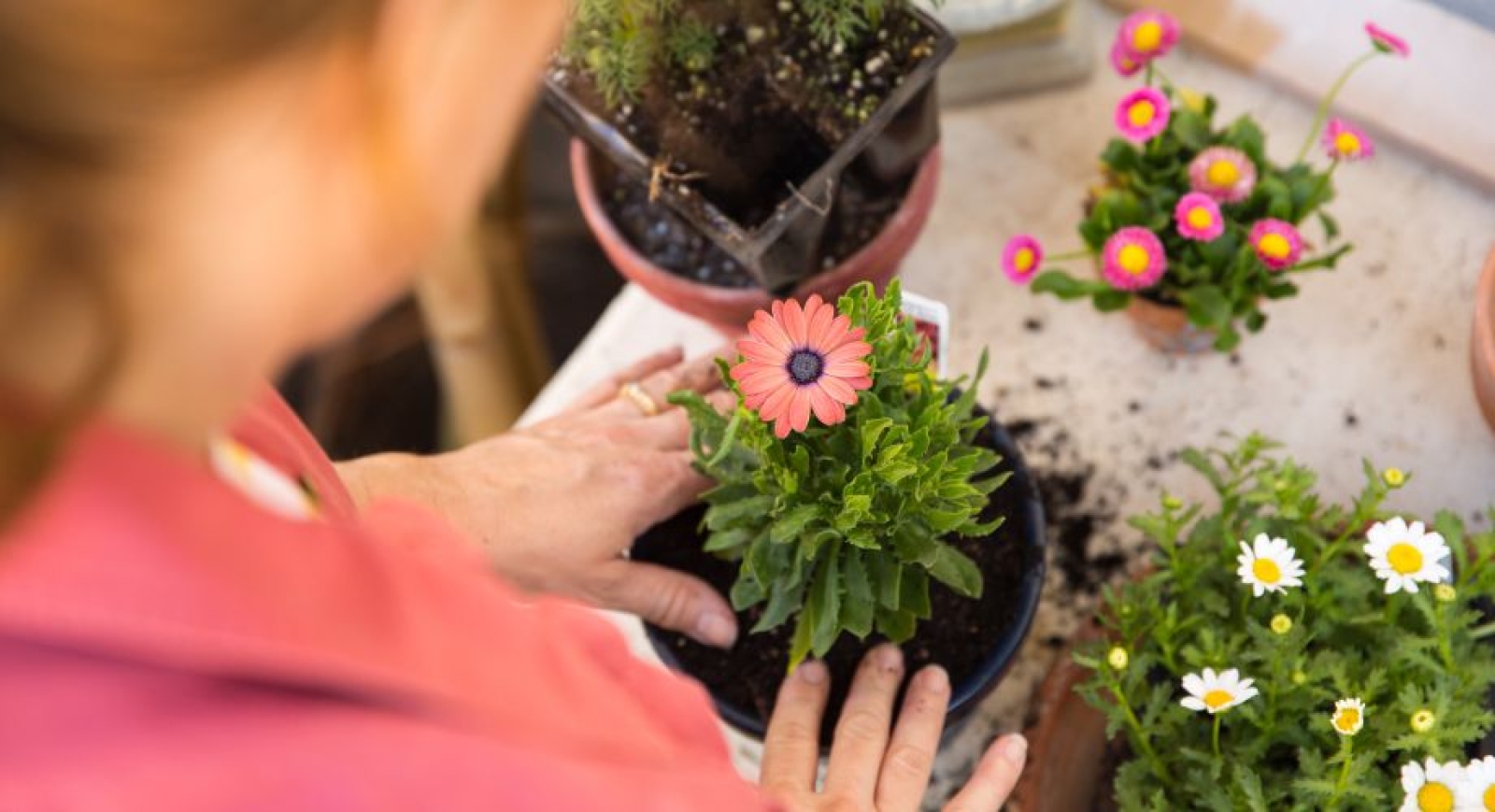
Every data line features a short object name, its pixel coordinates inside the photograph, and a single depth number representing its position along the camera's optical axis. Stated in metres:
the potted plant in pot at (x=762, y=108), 1.06
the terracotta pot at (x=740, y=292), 1.14
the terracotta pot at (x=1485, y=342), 1.05
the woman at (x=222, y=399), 0.40
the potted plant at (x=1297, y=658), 0.92
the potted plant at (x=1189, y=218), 1.11
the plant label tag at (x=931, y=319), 1.02
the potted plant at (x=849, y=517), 0.86
